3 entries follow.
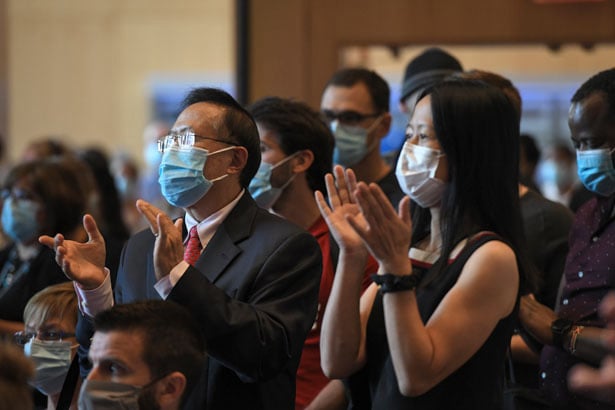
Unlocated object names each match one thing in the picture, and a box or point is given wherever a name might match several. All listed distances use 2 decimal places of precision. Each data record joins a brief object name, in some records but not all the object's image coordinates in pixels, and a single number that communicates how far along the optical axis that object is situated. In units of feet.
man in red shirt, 25.88
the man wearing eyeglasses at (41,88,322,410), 18.25
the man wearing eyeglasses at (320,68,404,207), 28.99
